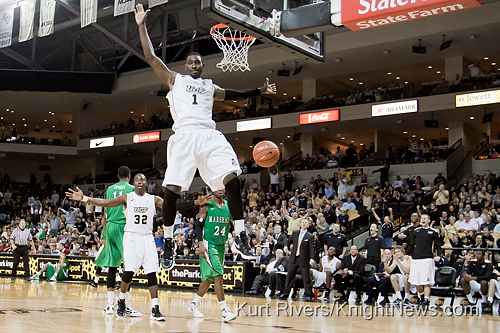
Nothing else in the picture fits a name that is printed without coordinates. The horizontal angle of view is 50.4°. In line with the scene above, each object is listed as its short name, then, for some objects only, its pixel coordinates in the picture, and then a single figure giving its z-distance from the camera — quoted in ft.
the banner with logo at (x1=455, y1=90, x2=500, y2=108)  67.56
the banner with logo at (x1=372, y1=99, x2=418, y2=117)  74.69
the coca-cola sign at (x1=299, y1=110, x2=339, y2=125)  82.37
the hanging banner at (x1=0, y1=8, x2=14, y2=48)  77.56
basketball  25.23
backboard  25.57
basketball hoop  40.22
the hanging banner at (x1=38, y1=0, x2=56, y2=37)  69.62
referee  53.26
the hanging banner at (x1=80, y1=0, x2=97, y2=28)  66.74
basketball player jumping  17.04
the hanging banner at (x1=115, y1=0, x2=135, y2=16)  63.03
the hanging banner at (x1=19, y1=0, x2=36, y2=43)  72.09
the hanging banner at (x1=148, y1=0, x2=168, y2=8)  61.16
